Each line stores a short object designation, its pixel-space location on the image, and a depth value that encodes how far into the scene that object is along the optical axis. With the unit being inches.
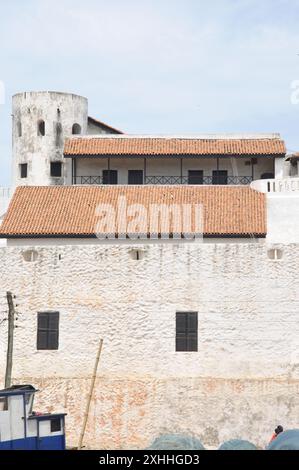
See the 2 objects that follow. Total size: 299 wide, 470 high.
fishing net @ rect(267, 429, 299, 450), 1373.0
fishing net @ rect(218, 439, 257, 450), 1446.9
